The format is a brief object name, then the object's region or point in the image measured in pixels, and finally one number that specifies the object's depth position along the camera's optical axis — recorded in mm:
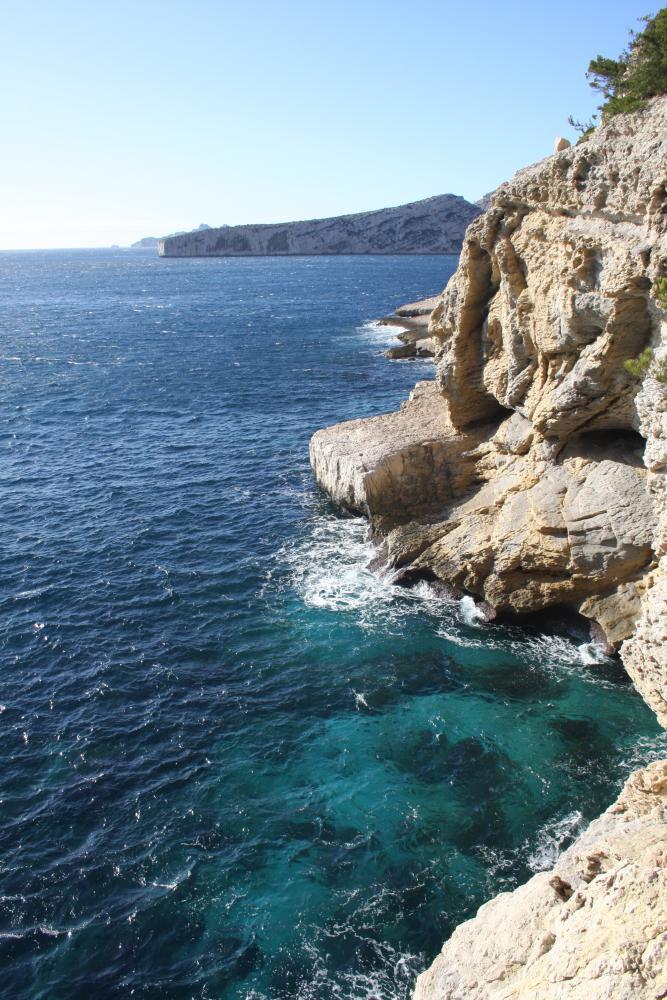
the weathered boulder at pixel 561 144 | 29984
